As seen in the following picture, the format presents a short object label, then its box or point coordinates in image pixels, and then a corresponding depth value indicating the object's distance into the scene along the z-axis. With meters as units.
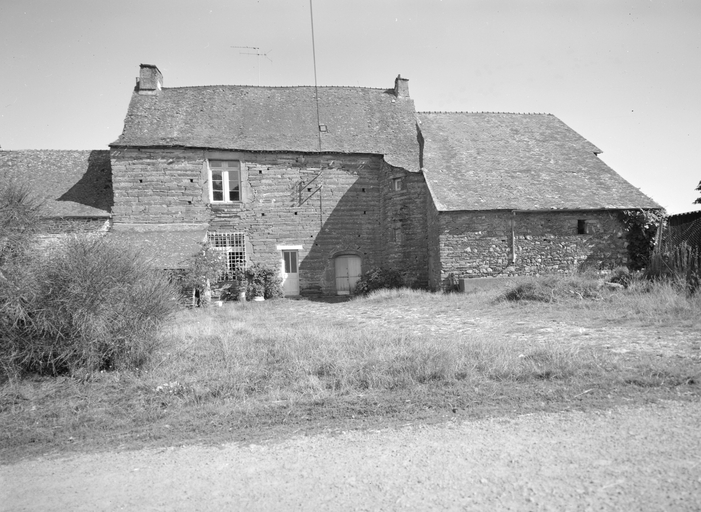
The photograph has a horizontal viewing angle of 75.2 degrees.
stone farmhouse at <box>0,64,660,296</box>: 17.45
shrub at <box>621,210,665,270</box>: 17.58
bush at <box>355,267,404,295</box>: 19.16
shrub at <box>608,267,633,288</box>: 14.23
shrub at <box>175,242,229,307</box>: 16.61
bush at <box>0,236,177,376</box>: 6.51
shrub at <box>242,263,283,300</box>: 19.05
